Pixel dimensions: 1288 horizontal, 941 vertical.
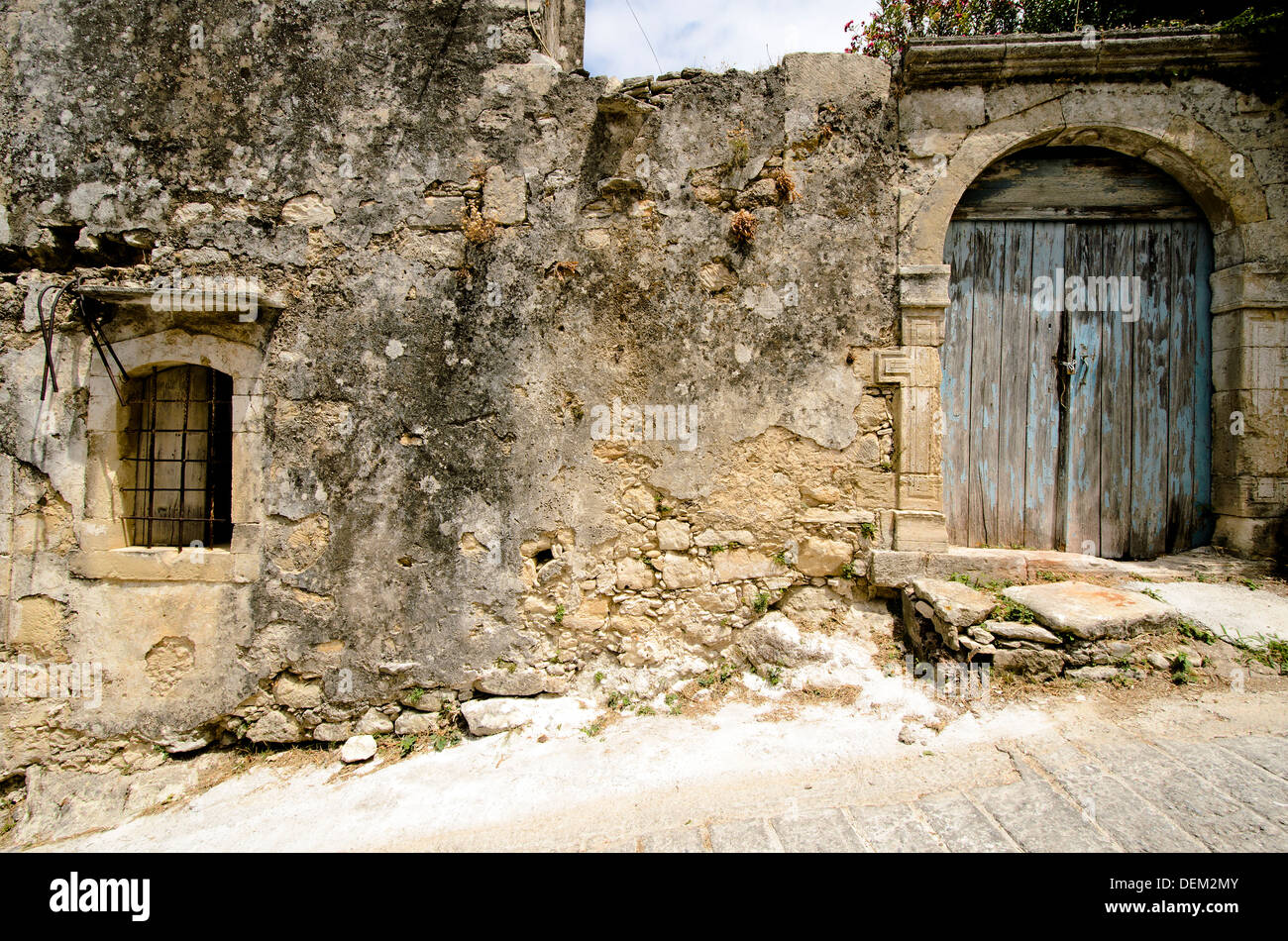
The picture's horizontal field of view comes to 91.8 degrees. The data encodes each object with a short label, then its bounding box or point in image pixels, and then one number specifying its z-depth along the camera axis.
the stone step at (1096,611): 3.09
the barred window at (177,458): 3.94
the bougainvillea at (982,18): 5.53
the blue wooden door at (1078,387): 3.94
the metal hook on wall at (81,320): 3.64
